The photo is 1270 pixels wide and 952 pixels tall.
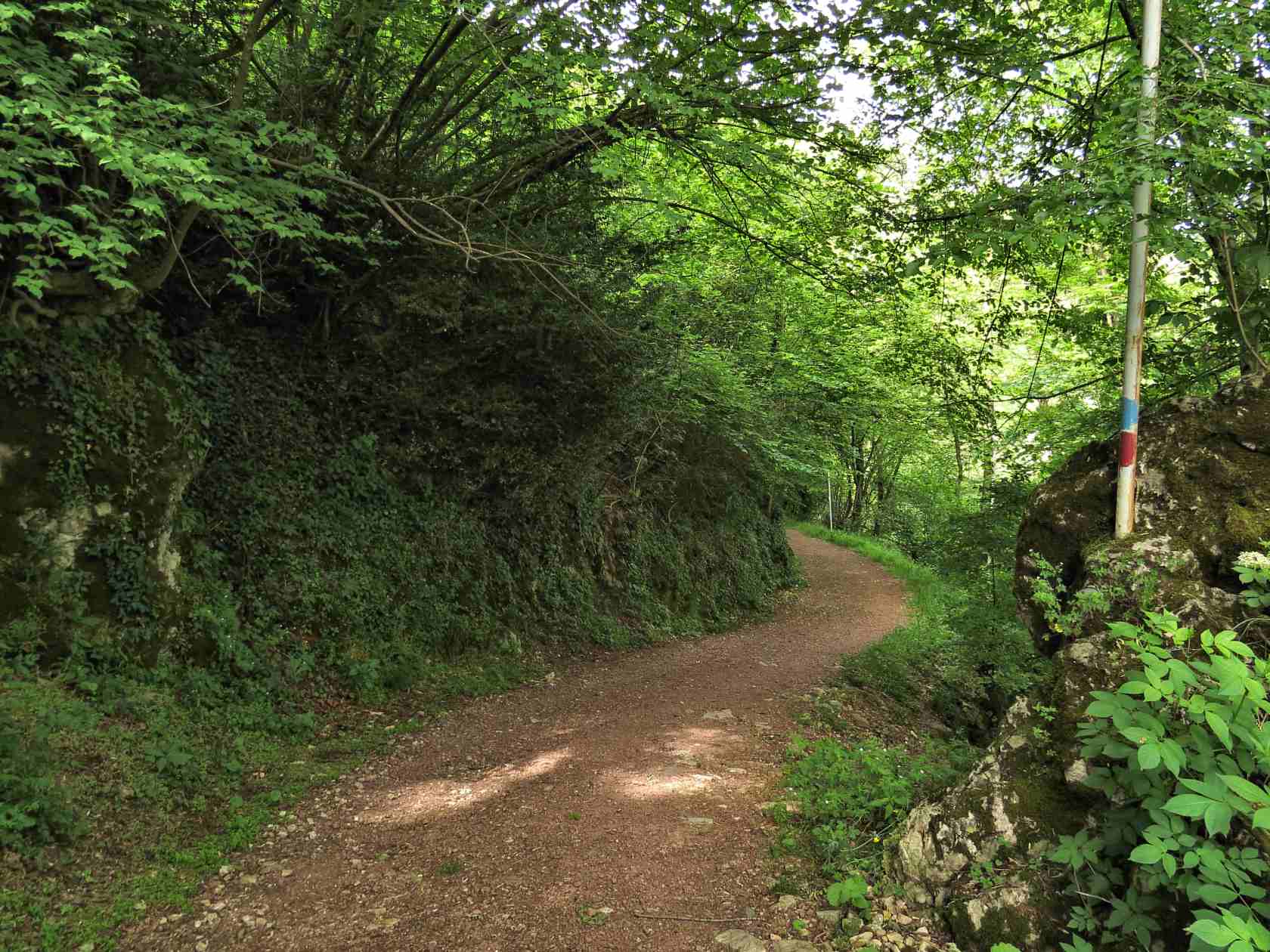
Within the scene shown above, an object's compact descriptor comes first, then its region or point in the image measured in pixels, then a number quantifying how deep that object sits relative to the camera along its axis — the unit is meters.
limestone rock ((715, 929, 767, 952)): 3.41
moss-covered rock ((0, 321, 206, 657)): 5.32
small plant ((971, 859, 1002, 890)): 3.22
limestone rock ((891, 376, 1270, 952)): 3.20
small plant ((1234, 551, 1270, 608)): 2.96
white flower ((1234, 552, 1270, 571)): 3.08
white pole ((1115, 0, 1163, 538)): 3.63
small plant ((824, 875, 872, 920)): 3.54
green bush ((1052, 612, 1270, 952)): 2.20
